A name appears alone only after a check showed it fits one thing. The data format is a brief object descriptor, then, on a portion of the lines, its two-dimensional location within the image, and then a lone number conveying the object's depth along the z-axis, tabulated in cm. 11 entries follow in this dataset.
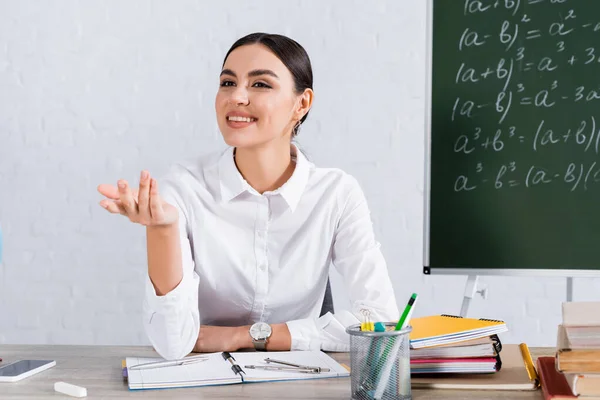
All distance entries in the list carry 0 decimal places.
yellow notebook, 186
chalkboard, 257
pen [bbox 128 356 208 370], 194
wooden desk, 178
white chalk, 177
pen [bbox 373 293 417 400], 171
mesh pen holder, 171
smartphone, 187
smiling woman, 233
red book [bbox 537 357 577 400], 169
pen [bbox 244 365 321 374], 189
